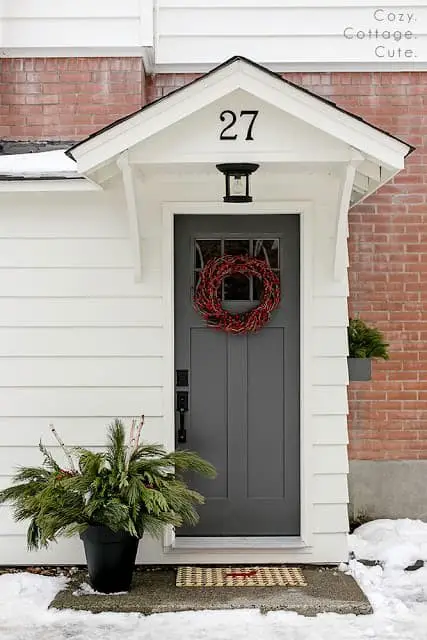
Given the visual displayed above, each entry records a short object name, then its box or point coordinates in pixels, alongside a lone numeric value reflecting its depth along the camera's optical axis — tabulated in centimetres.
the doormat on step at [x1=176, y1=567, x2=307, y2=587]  599
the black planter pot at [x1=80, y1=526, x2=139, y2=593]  577
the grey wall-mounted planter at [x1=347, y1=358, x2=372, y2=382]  668
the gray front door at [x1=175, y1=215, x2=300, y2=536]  658
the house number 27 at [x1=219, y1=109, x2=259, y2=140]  566
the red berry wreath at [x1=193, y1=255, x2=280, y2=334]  647
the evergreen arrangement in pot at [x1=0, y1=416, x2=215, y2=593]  569
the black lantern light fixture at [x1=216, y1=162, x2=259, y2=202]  577
